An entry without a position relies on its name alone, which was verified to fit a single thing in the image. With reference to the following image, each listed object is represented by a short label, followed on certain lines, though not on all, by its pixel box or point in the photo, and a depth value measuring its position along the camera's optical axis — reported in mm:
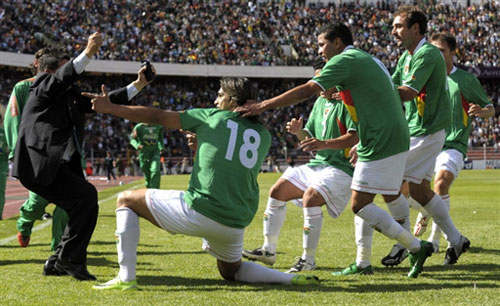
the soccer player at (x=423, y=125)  12203
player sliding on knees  9820
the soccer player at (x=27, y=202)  13945
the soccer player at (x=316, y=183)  12648
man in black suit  11656
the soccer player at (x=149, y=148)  32750
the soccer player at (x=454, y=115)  15016
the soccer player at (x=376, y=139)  10898
